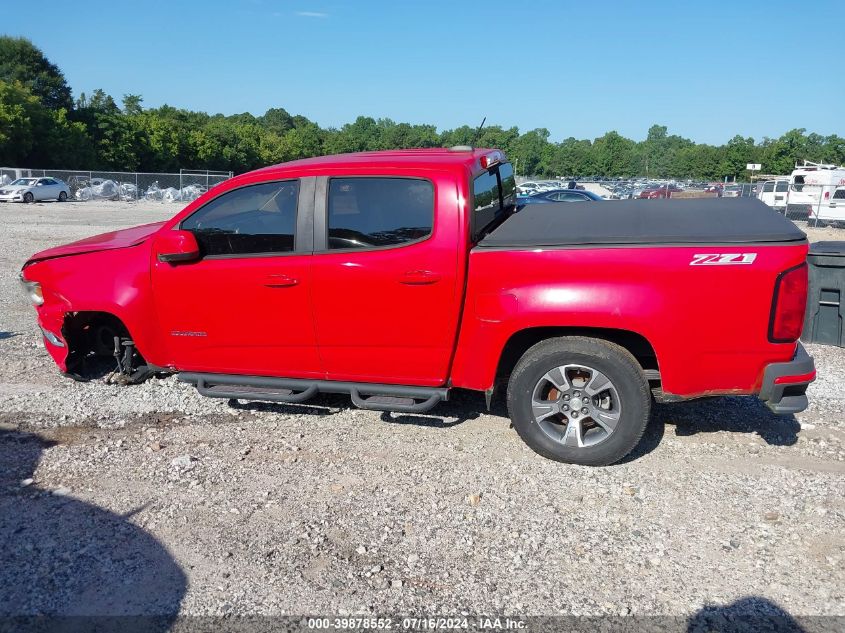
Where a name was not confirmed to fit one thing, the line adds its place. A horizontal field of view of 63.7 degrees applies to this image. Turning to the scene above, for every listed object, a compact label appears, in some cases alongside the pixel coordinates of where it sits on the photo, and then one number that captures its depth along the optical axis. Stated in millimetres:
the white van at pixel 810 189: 29216
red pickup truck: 3936
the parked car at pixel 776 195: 32231
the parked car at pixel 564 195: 24125
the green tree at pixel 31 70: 66900
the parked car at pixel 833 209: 28172
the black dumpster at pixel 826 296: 6008
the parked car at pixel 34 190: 34188
